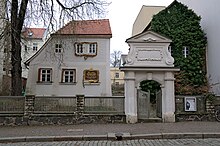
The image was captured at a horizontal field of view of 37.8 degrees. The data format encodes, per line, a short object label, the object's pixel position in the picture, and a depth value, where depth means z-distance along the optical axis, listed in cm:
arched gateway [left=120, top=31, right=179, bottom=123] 1966
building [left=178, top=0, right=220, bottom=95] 2811
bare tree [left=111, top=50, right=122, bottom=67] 8656
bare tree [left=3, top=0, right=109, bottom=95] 2411
